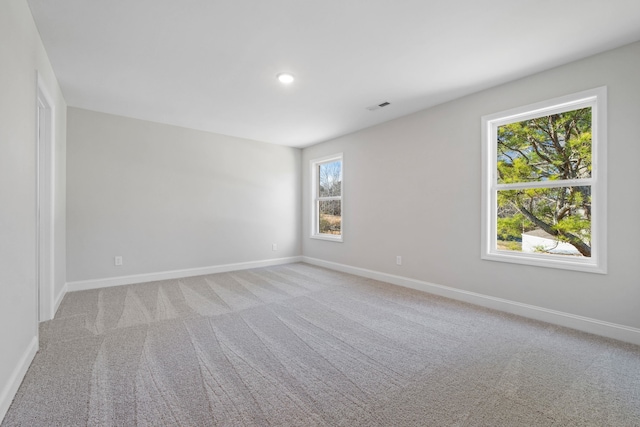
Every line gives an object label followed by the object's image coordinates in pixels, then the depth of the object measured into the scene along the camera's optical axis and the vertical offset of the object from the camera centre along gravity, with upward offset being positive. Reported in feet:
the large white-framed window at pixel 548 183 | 8.43 +0.95
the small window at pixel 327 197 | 17.61 +0.96
